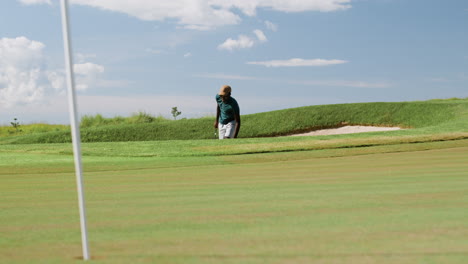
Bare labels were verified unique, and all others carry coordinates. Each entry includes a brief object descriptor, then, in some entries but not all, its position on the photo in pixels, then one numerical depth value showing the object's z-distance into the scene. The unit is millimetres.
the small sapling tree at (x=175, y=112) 24000
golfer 13008
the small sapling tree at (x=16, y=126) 22403
